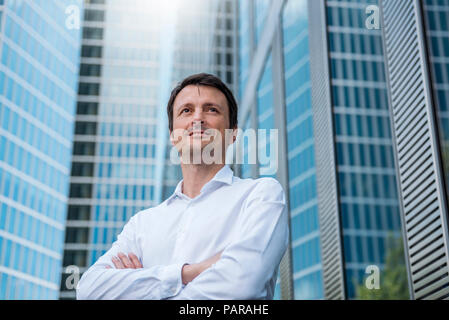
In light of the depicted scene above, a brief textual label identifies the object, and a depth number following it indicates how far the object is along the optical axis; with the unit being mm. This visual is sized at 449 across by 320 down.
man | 1764
